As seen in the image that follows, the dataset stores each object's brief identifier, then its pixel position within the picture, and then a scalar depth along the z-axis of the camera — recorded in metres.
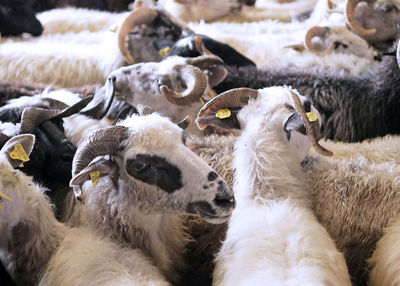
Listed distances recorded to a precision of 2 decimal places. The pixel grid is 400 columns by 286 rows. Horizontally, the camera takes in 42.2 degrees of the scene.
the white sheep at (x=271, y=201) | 1.94
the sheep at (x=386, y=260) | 2.08
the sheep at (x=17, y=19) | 4.91
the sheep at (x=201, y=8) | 5.84
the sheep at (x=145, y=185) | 2.09
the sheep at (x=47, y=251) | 2.06
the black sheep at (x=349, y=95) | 3.43
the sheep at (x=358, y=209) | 2.41
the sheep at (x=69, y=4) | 6.52
